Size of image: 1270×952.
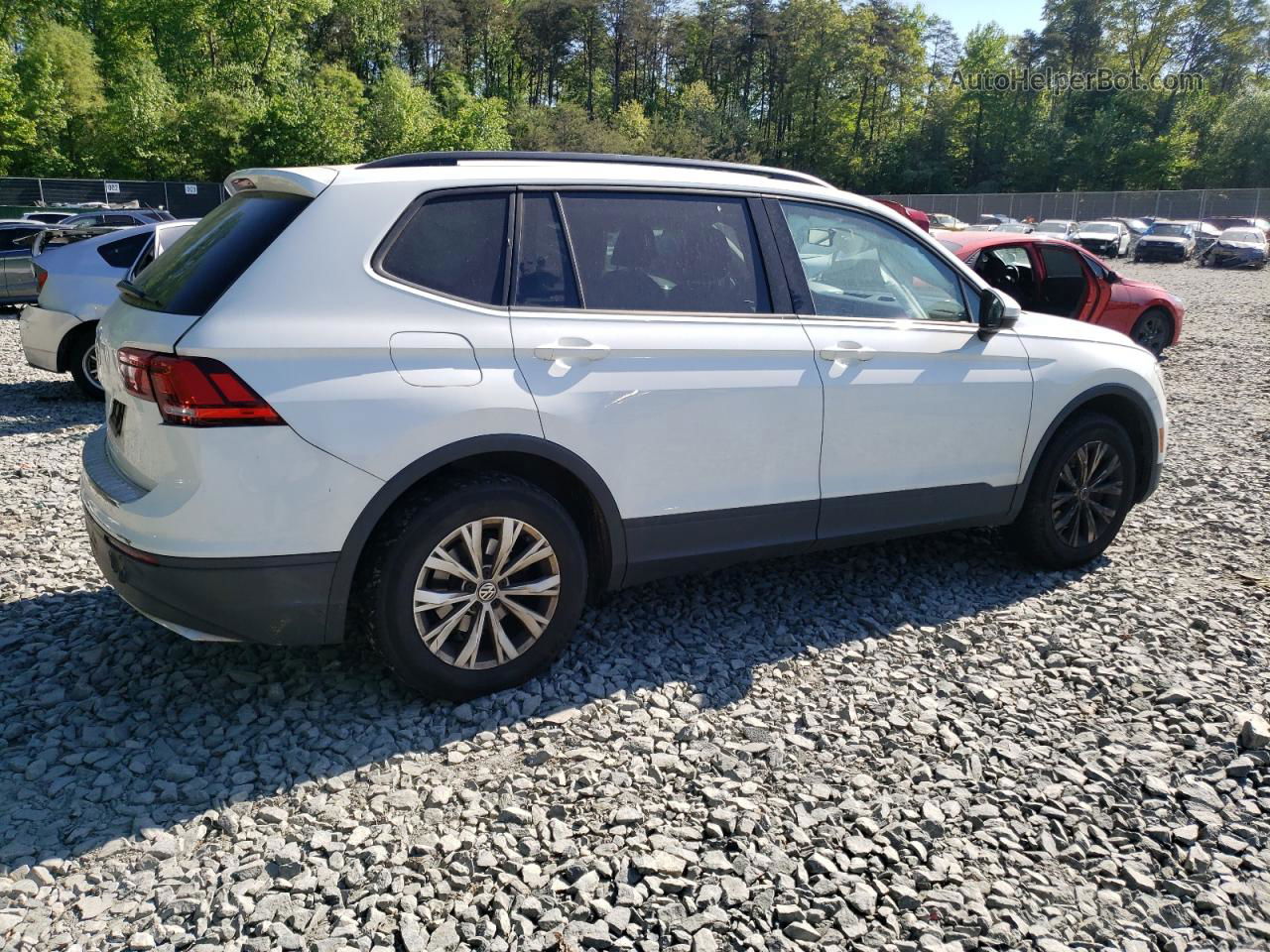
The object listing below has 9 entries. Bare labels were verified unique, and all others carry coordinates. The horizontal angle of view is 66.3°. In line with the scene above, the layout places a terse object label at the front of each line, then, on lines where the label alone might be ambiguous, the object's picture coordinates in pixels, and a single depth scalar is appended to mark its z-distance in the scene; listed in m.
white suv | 3.17
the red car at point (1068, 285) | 10.10
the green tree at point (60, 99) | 41.69
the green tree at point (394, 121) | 46.84
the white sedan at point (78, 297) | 8.73
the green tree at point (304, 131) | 40.06
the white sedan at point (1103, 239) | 36.56
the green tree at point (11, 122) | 39.81
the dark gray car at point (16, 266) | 14.78
